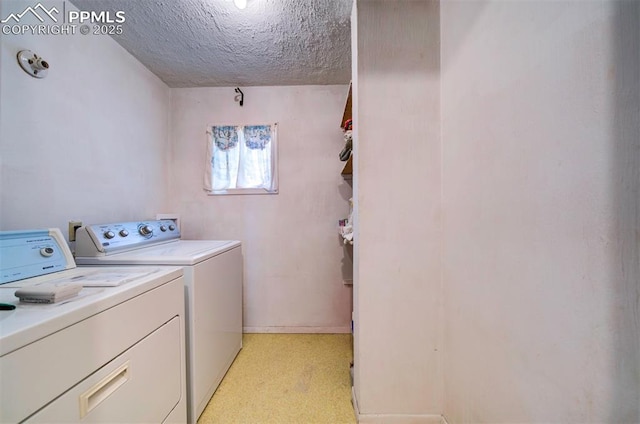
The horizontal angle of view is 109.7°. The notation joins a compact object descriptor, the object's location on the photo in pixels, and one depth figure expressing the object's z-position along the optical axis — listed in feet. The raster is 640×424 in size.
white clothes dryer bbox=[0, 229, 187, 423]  1.72
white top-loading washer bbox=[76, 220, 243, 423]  3.94
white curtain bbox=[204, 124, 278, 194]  7.31
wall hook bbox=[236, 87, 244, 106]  7.18
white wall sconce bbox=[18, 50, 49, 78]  3.64
